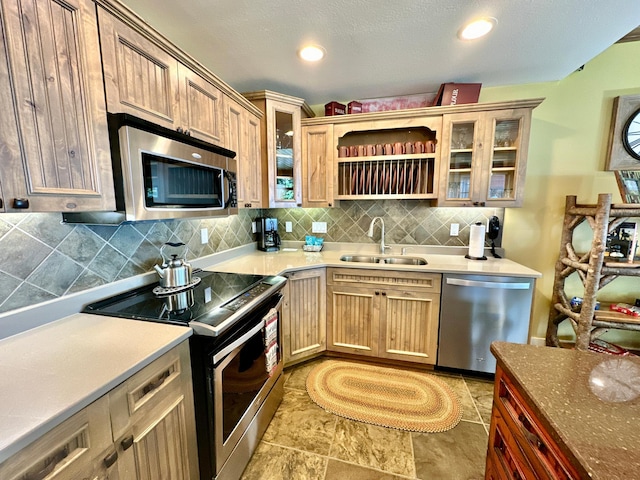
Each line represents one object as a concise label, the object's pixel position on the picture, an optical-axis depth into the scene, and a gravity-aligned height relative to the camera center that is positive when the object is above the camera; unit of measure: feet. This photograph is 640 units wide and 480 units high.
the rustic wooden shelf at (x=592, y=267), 6.36 -1.55
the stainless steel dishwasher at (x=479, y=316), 6.35 -2.75
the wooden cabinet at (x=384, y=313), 6.85 -2.97
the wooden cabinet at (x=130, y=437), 2.02 -2.23
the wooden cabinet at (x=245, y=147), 6.17 +1.54
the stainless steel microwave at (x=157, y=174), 3.44 +0.50
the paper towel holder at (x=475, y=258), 7.66 -1.50
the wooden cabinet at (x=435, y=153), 6.97 +1.58
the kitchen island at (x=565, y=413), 1.71 -1.65
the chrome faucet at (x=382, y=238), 8.43 -1.04
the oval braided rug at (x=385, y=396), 5.57 -4.59
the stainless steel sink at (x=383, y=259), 8.13 -1.72
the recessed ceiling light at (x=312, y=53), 5.66 +3.50
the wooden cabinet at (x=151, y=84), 3.45 +2.00
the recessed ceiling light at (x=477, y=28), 4.84 +3.51
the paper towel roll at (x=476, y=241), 7.46 -0.99
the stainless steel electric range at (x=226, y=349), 3.59 -2.28
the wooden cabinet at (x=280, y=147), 7.43 +1.81
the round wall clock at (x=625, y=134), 6.90 +2.01
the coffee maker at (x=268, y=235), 8.96 -1.00
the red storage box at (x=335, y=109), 8.13 +3.12
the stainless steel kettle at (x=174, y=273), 4.87 -1.29
